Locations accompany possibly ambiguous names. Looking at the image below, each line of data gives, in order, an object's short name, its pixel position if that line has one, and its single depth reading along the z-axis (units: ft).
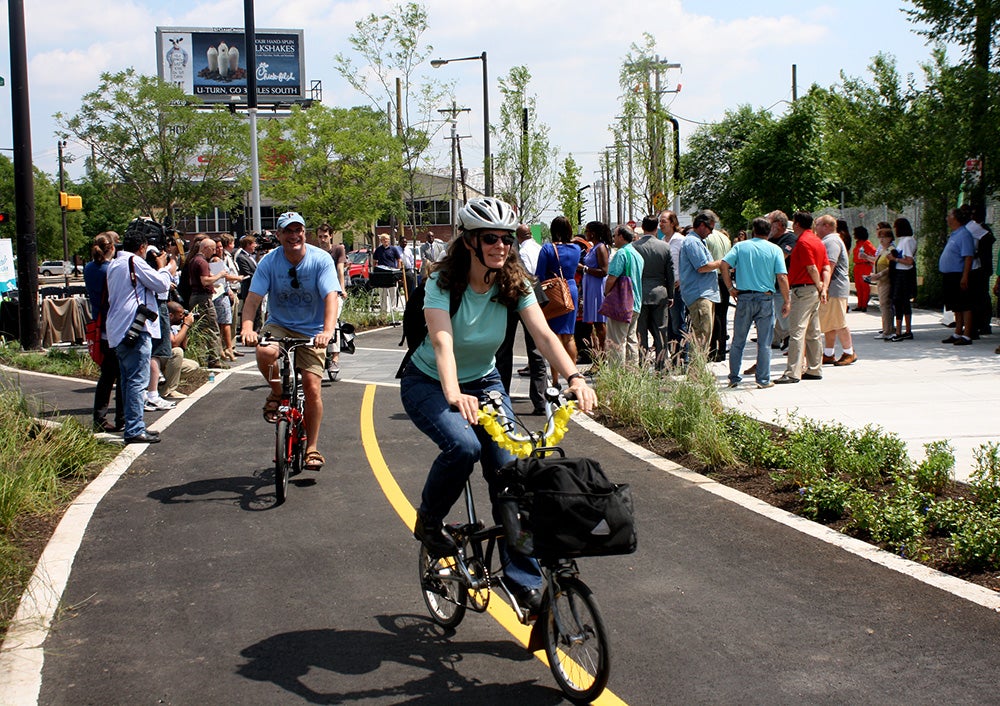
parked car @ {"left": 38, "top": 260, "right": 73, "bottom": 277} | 261.85
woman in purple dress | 44.24
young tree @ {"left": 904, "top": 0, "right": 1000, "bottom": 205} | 53.11
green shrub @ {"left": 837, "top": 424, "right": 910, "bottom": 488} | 25.40
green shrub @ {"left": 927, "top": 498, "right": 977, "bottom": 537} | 21.02
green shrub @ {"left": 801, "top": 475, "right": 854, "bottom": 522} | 23.18
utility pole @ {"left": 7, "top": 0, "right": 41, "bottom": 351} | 58.49
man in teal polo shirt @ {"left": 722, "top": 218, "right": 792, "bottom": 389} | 41.19
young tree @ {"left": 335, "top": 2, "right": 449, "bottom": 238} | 104.99
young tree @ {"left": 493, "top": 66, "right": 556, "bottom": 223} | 126.52
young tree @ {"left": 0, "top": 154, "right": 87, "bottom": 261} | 253.03
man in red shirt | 42.52
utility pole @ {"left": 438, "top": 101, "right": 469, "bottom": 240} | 146.57
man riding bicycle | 27.78
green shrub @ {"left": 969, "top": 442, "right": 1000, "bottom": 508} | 21.33
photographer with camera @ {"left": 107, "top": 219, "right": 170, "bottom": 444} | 32.27
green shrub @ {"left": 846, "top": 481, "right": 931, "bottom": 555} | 20.92
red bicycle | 25.63
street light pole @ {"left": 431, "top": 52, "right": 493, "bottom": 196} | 130.31
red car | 132.58
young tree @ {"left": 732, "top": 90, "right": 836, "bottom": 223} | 116.06
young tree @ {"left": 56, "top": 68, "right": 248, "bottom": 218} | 124.88
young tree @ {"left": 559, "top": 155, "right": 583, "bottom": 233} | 148.46
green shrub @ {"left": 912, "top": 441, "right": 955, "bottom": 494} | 23.91
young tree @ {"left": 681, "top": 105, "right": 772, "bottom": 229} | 161.38
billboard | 258.57
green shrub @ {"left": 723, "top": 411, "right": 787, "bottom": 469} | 27.97
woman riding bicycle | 15.39
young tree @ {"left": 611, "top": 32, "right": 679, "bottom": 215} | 94.84
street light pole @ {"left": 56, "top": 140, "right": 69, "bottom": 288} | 238.27
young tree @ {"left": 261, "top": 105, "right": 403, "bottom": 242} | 115.44
